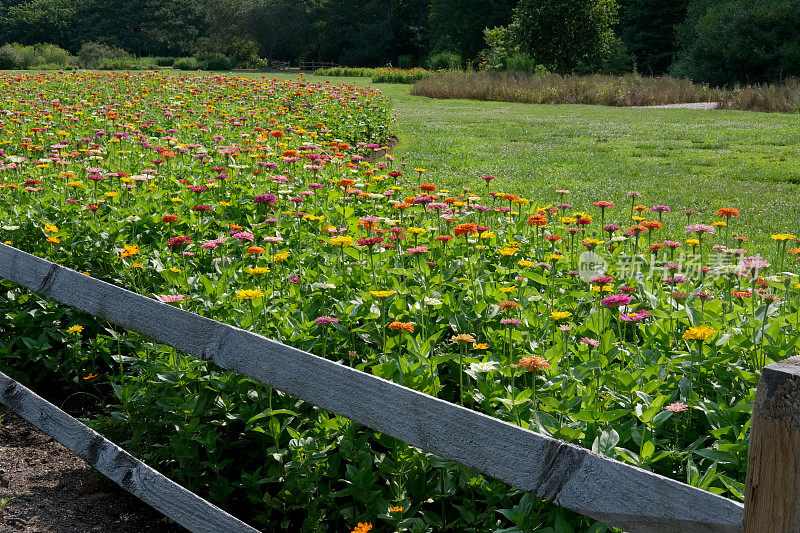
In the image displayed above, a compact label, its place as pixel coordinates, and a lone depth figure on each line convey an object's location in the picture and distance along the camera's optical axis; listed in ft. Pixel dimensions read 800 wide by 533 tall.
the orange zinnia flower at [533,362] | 7.41
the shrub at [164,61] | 187.32
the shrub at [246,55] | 188.24
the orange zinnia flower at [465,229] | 11.23
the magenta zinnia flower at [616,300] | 9.21
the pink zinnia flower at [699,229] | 11.26
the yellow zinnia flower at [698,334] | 7.45
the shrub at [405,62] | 182.50
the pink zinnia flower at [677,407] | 7.19
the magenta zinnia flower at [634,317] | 9.17
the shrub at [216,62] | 176.96
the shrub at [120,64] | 155.12
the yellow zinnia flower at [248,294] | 9.43
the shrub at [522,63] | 91.50
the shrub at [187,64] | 176.96
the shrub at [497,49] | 99.55
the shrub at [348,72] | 143.74
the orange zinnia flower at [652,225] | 11.54
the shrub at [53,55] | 155.53
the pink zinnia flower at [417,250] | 11.43
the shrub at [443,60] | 132.67
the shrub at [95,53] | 170.19
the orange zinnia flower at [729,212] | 12.09
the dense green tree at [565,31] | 96.58
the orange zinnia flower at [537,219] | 12.76
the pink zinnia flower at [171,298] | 9.81
